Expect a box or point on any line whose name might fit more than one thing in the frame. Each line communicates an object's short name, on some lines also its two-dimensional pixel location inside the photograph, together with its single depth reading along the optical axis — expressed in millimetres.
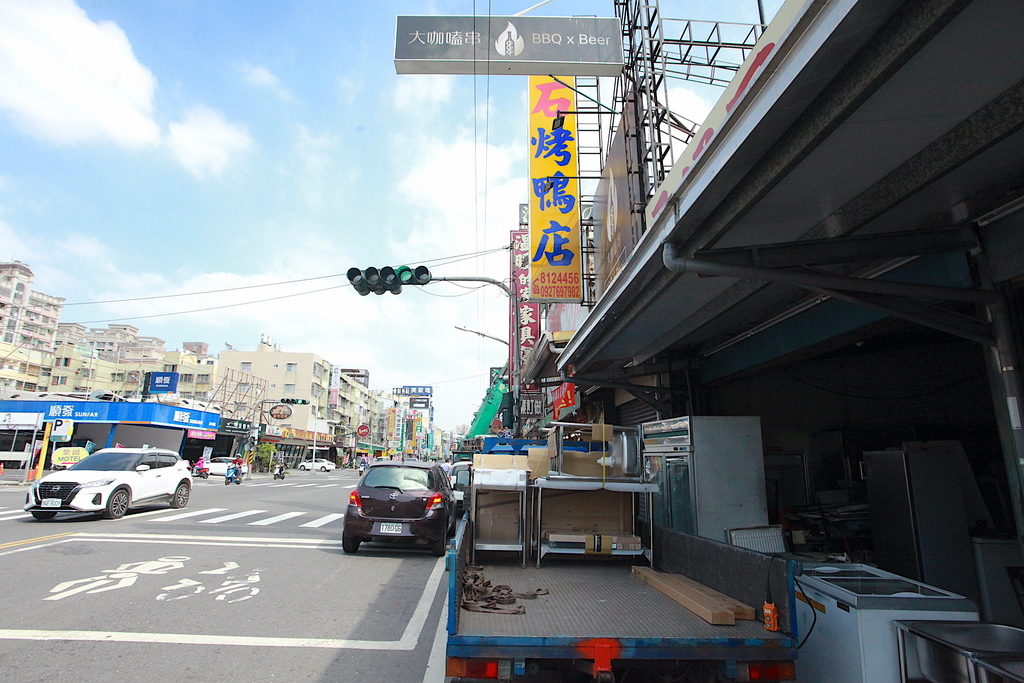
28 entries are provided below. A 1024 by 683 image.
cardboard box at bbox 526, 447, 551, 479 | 6473
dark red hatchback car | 9461
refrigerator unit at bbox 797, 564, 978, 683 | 3307
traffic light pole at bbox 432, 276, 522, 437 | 15430
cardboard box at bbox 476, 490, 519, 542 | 6164
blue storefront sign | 37500
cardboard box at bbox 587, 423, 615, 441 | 6273
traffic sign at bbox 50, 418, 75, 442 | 25688
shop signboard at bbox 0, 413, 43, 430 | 38281
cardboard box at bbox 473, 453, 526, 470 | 6828
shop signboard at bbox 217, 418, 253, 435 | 50656
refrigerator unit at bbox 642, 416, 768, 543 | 6512
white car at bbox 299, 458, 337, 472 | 63844
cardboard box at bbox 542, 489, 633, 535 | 6176
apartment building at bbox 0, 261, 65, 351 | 96938
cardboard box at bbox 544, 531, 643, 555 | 5599
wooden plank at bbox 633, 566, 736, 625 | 3578
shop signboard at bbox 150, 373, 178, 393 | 46781
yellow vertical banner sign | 10797
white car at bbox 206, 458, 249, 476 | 40750
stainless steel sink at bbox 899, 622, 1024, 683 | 2752
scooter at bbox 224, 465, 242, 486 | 31531
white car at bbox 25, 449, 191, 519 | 11680
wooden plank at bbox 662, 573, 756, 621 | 3713
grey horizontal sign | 8023
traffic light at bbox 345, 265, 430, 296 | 11219
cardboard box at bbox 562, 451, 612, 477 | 6258
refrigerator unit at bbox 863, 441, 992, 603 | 5855
